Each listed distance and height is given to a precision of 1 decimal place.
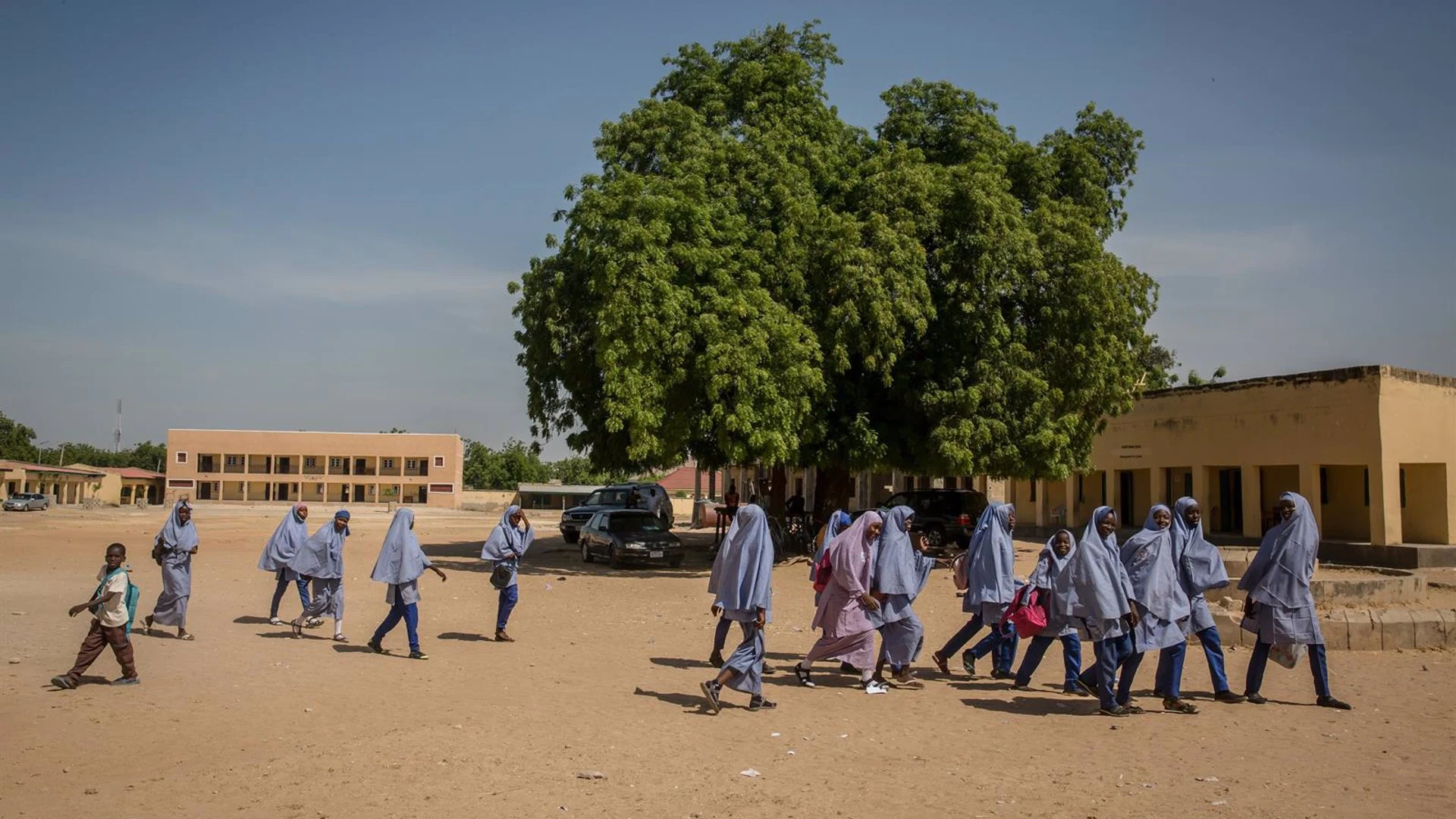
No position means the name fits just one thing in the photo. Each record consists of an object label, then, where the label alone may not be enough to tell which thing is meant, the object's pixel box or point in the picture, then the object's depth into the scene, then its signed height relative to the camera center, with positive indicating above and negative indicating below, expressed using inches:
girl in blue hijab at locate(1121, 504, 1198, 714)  386.3 -37.8
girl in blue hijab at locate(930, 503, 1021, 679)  444.5 -37.9
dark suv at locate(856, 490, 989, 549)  1015.6 -25.1
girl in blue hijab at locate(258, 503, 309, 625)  563.5 -34.5
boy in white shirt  386.6 -48.1
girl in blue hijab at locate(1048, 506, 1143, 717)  378.6 -40.0
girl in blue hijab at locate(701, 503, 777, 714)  382.9 -36.8
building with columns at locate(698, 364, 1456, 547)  1093.8 +40.3
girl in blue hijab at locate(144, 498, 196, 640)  515.2 -43.2
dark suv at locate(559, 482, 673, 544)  1320.1 -26.9
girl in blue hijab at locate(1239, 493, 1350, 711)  394.6 -35.1
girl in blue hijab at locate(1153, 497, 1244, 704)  404.2 -31.5
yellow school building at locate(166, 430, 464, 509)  3289.9 +29.2
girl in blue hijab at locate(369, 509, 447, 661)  471.2 -37.7
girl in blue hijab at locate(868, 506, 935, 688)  422.9 -40.5
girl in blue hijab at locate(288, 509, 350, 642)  535.2 -43.2
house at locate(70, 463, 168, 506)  3373.5 -35.9
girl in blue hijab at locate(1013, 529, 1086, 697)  411.8 -48.6
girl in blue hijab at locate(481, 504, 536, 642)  518.3 -28.4
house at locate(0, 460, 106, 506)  2928.2 -20.8
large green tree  863.7 +159.0
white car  2325.3 -63.5
